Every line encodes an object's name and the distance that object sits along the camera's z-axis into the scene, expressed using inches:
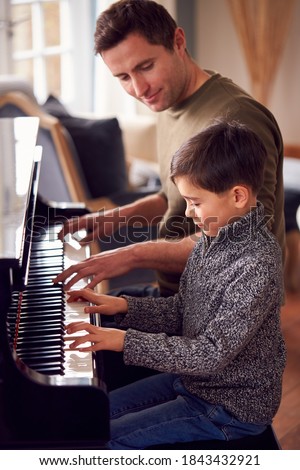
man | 82.2
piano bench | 72.9
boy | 70.1
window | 179.0
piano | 65.2
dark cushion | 137.7
